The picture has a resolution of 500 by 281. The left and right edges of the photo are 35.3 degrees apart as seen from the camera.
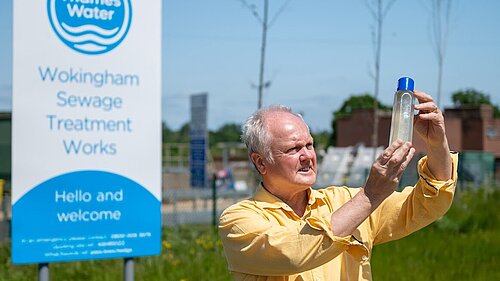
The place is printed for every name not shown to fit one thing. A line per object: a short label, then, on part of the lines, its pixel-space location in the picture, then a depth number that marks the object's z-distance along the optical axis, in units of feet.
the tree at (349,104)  206.91
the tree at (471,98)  246.00
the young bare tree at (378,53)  38.37
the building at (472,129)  169.37
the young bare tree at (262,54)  31.24
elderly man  8.37
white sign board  15.26
